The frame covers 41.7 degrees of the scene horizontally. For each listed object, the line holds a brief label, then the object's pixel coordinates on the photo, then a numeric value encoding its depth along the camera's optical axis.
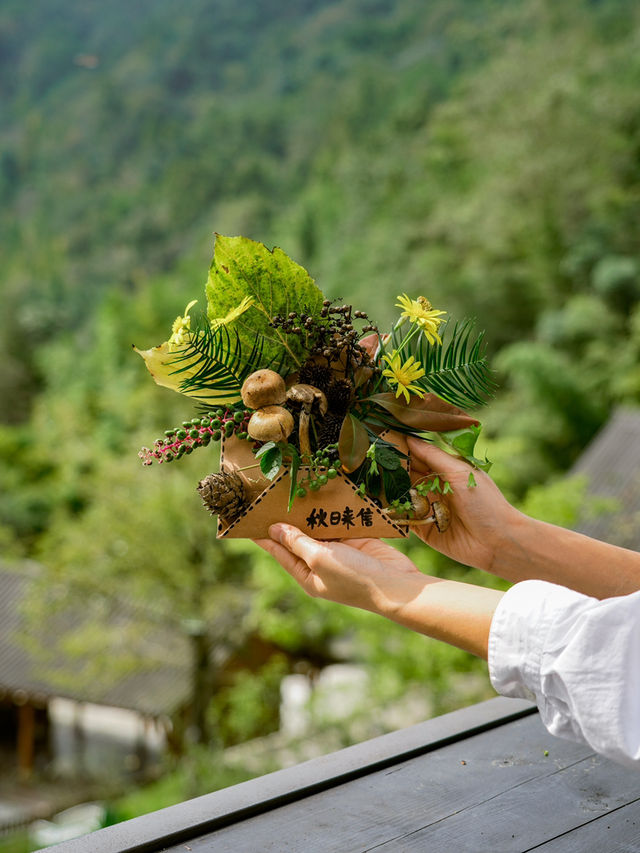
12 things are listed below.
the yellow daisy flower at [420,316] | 1.17
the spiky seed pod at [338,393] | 1.16
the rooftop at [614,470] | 9.32
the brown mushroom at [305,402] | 1.11
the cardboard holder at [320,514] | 1.13
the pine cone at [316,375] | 1.17
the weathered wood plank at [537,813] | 1.11
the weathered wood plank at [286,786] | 1.05
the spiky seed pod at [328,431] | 1.16
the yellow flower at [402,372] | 1.14
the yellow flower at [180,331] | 1.13
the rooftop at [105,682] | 10.29
